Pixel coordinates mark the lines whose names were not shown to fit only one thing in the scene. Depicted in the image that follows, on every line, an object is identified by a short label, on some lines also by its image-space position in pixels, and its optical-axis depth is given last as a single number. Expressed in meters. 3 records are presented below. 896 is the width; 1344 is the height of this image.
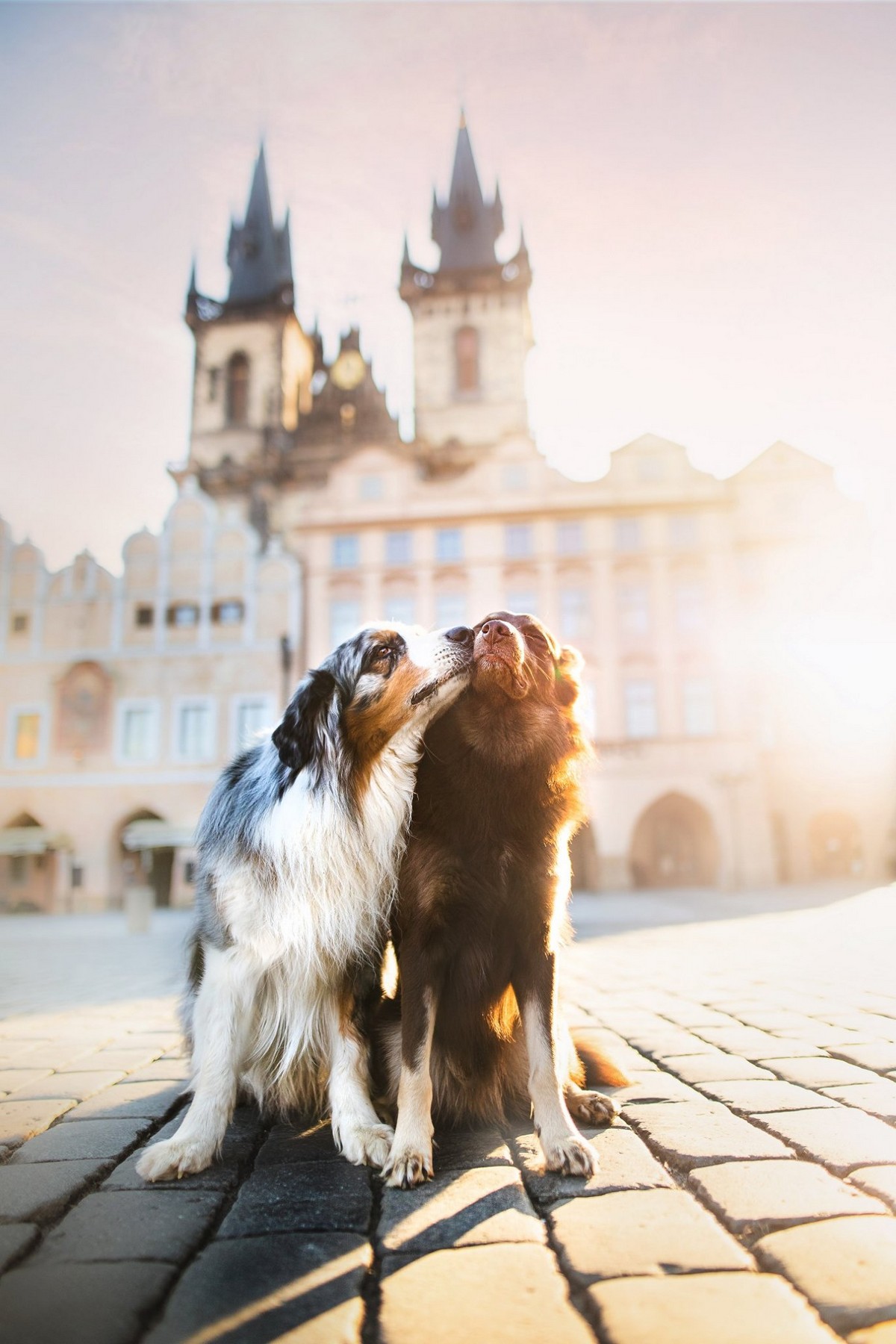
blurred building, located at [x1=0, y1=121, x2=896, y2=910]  23.27
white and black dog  2.43
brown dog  2.27
